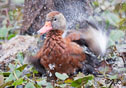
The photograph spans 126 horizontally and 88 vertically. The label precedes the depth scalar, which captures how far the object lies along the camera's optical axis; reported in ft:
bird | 25.03
